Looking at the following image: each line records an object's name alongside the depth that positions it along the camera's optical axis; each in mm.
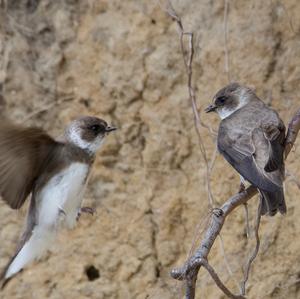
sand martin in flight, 7160
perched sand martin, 7094
